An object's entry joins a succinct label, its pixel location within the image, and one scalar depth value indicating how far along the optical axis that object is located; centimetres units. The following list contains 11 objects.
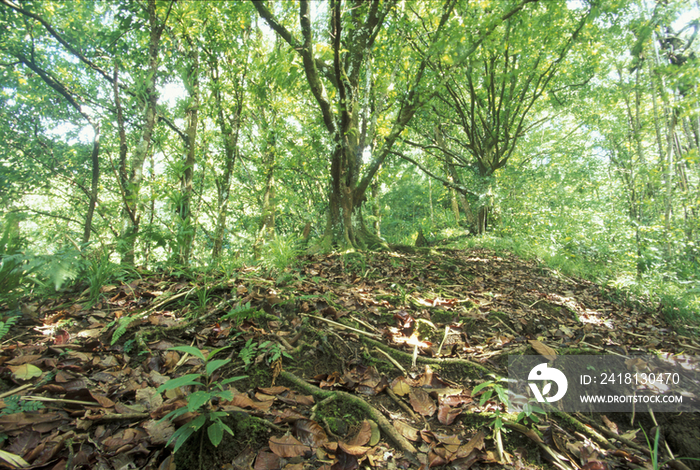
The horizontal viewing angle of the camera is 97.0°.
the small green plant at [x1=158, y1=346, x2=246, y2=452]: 96
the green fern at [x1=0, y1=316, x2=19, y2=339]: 142
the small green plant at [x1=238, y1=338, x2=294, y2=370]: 154
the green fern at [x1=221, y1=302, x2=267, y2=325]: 188
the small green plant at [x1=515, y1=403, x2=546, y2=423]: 137
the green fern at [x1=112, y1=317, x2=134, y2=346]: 164
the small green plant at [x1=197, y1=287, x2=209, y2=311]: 204
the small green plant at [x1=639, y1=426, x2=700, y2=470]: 117
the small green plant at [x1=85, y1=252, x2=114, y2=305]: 207
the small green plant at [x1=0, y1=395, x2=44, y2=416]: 106
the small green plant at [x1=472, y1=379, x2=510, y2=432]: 132
